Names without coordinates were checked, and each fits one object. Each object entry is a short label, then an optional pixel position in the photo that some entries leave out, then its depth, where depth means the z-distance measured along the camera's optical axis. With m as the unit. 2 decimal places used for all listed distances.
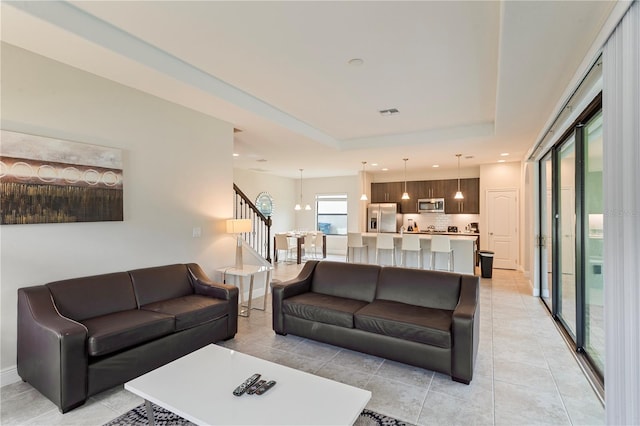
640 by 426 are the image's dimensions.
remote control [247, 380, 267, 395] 1.92
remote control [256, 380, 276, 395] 1.92
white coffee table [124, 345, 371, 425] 1.70
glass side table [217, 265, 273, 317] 4.45
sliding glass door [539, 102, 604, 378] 2.97
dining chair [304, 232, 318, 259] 9.63
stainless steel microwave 9.22
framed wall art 2.70
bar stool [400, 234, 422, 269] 6.59
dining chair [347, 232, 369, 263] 7.35
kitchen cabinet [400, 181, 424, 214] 9.64
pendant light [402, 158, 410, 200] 7.73
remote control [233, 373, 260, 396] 1.91
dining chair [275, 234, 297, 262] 9.07
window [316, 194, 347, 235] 11.44
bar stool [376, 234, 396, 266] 6.94
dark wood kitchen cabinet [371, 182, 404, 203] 9.93
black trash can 7.11
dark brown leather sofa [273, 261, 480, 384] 2.82
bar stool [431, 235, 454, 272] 6.33
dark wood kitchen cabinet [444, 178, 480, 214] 8.80
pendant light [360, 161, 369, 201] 9.77
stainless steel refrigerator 9.64
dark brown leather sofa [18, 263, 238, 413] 2.38
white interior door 7.98
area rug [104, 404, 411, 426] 2.23
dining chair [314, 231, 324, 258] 9.75
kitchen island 6.54
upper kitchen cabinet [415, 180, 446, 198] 9.27
